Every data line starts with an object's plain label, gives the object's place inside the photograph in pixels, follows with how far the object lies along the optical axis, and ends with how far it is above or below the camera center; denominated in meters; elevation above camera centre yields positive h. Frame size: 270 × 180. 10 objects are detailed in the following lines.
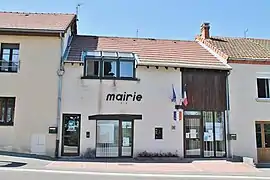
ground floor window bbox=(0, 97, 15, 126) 15.97 +0.89
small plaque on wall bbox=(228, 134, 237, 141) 17.39 -0.37
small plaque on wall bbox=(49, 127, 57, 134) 15.94 -0.06
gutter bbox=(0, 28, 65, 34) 16.23 +4.82
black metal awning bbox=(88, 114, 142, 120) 16.61 +0.63
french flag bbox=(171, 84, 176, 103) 17.33 +1.70
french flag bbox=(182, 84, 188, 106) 17.22 +1.54
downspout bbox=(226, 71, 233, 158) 17.42 +1.14
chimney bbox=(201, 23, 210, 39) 21.81 +6.56
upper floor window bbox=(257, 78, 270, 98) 18.23 +2.34
